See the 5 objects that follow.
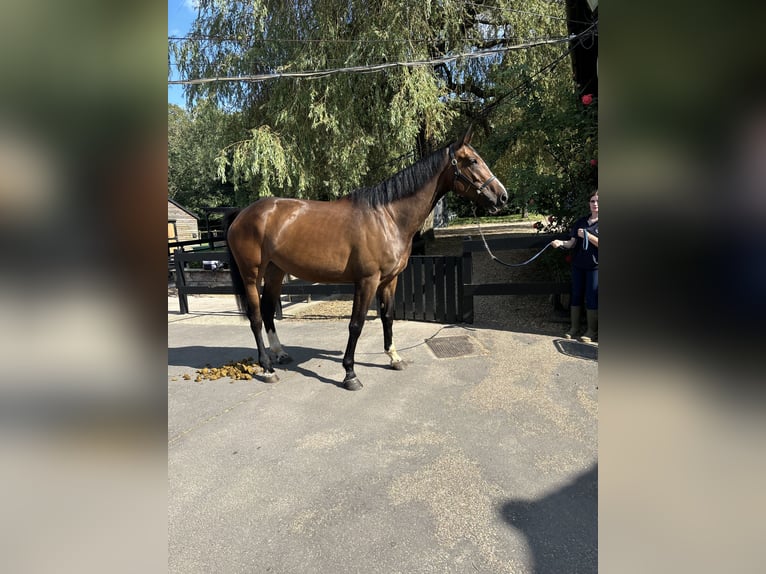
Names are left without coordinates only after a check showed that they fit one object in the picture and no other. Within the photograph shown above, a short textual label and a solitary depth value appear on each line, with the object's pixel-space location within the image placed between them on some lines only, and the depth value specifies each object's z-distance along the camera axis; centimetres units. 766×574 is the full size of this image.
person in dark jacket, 454
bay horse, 393
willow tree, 740
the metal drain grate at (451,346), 468
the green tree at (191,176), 2975
